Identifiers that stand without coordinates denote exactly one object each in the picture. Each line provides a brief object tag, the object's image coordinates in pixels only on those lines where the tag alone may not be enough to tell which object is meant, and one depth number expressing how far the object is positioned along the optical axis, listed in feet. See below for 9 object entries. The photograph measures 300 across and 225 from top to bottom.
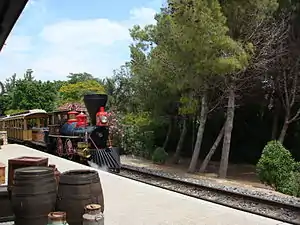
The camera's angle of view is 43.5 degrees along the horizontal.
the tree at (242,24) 45.98
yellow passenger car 65.21
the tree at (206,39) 42.91
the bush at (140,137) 71.67
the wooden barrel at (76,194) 12.16
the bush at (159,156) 63.10
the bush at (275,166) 39.19
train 43.65
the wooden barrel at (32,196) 11.90
